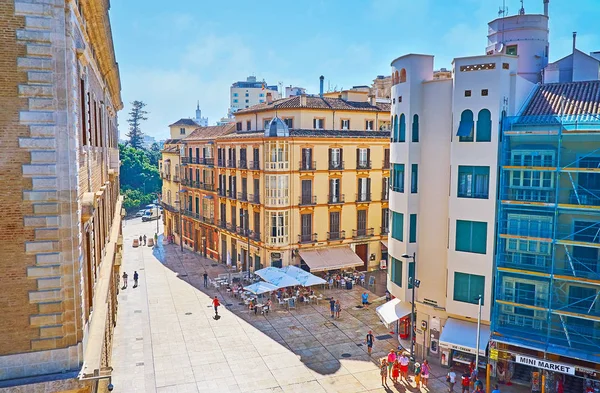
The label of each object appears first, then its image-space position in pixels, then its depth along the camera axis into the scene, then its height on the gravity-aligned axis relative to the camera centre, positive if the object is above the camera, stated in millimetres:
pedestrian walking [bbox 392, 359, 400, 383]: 22094 -9608
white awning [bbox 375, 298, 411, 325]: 25406 -8090
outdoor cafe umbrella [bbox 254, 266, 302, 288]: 32812 -8208
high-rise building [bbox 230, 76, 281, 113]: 156875 +21719
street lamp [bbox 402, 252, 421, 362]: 23356 -6299
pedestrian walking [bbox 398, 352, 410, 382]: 22375 -9497
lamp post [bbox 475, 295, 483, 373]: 20688 -7331
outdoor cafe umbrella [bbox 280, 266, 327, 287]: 33241 -8138
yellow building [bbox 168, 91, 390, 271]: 38406 -1942
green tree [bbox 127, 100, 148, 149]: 123250 +9013
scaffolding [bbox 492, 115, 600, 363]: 19859 -3220
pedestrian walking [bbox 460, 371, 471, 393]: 20562 -9457
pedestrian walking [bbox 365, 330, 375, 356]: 25203 -9445
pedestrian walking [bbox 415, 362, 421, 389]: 21578 -9611
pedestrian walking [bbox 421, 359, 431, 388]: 21672 -9500
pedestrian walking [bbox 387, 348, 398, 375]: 22969 -9441
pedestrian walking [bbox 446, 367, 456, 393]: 21125 -9610
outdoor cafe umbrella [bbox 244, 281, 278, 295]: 31875 -8522
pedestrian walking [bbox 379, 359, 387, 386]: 22000 -9665
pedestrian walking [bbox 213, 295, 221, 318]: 31256 -9411
